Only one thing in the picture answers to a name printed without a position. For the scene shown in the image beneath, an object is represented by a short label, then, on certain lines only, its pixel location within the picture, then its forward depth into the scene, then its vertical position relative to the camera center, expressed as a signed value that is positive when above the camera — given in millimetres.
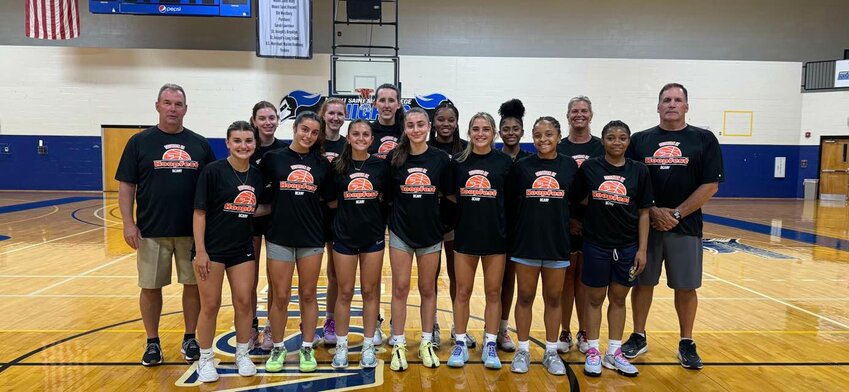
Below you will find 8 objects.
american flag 13555 +3607
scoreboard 12797 +3751
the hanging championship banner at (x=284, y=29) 13141 +3378
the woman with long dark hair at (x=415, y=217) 3416 -358
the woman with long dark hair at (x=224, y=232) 3176 -441
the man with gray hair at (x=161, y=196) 3400 -243
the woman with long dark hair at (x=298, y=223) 3295 -390
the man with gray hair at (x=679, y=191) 3502 -155
